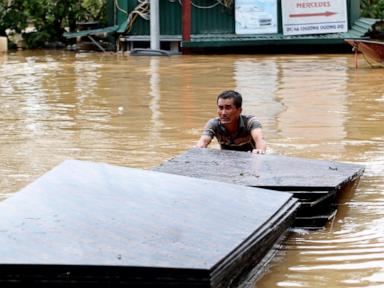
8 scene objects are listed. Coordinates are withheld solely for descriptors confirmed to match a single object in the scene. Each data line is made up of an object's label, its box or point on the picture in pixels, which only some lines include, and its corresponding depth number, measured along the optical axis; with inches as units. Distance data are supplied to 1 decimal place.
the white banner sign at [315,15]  956.0
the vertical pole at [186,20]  977.5
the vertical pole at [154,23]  949.8
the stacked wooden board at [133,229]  165.8
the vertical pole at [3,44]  1076.5
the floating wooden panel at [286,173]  257.6
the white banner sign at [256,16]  966.4
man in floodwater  307.0
